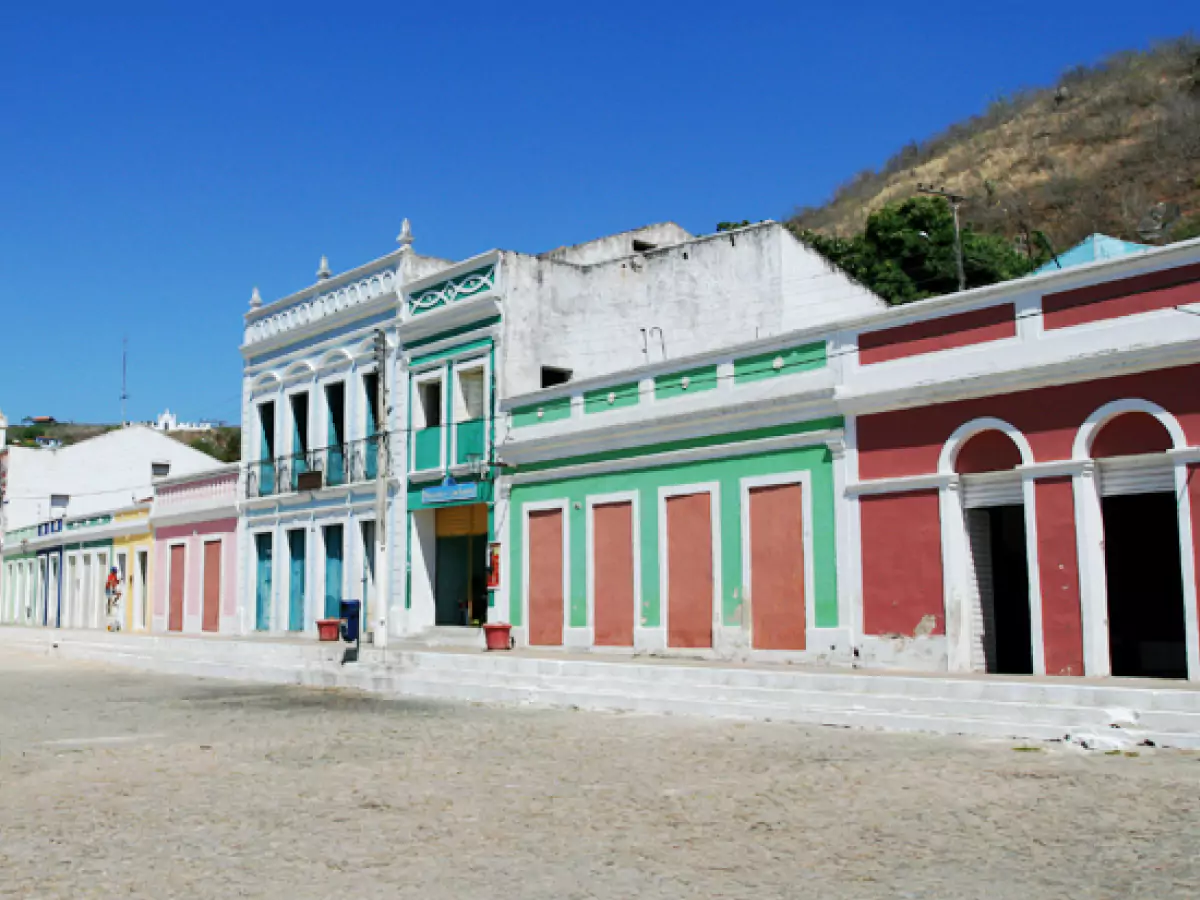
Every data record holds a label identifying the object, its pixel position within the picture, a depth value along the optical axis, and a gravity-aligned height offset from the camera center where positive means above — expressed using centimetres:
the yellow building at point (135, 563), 3406 +104
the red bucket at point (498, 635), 1936 -65
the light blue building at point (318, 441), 2464 +338
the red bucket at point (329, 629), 2342 -63
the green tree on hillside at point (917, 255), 3528 +995
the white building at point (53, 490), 4331 +412
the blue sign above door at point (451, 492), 2161 +183
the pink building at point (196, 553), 2955 +114
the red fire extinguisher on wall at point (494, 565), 2094 +49
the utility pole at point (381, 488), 2052 +185
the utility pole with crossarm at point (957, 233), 2658 +856
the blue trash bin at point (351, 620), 2298 -46
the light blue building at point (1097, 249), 2038 +578
